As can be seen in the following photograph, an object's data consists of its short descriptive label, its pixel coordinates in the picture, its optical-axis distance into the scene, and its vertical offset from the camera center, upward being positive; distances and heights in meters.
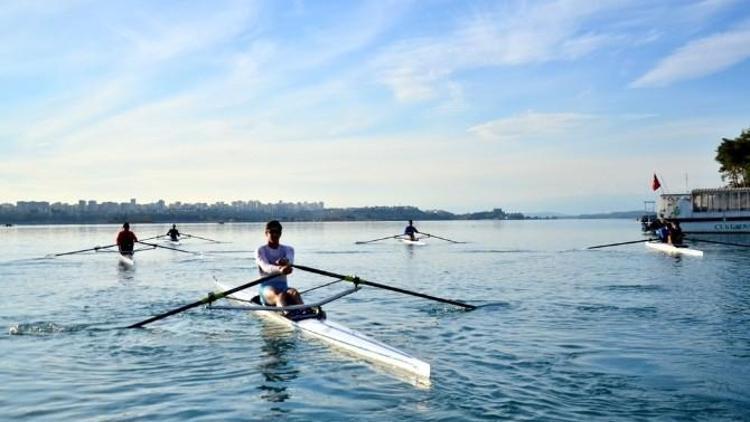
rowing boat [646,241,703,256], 34.89 -2.13
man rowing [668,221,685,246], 38.28 -1.51
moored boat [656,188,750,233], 61.25 +0.08
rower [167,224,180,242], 54.03 -1.21
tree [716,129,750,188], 74.19 +6.22
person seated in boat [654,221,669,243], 40.07 -1.42
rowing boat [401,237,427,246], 48.78 -2.01
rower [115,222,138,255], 34.47 -1.14
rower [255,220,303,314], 13.42 -1.03
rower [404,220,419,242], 50.09 -1.20
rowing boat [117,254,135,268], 32.28 -2.02
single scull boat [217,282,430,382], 9.73 -2.13
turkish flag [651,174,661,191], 60.64 +2.53
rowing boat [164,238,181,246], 54.47 -1.94
